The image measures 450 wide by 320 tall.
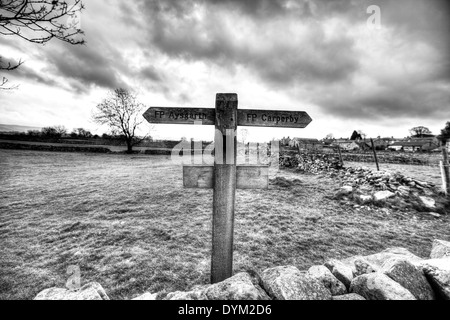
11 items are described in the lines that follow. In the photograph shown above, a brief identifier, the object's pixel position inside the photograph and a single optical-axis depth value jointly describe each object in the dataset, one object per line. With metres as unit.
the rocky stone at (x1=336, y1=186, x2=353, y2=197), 7.08
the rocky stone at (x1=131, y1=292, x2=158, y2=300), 1.77
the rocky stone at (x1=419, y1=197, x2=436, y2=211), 5.98
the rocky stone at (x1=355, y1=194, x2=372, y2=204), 6.44
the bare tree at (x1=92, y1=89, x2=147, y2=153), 31.50
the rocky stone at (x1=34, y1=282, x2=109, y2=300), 1.64
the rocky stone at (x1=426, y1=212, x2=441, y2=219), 5.67
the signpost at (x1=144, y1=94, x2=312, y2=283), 2.22
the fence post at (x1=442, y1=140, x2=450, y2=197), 6.73
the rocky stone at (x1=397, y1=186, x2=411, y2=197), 6.55
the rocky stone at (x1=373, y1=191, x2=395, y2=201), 6.39
